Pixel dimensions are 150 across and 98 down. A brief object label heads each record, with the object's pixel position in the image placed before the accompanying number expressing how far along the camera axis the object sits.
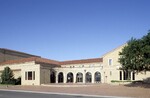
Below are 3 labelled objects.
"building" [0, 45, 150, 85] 34.76
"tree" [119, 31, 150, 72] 23.86
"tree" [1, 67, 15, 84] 38.41
